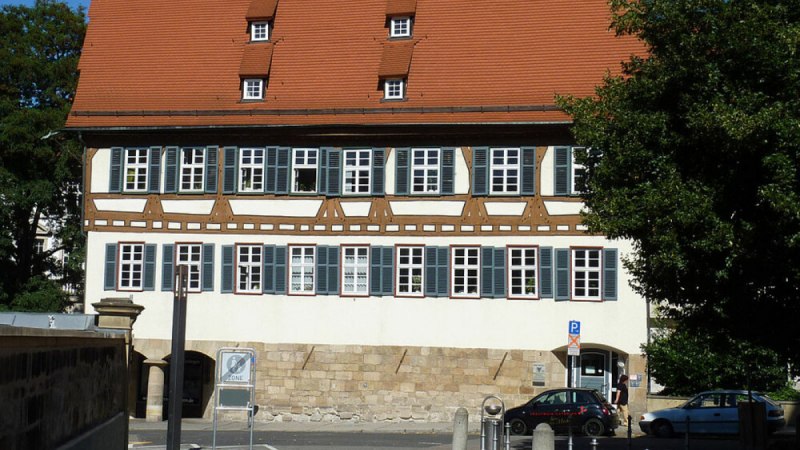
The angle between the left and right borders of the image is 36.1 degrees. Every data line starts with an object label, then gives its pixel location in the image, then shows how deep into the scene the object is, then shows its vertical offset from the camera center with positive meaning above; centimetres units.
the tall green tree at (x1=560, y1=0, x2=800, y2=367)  1814 +287
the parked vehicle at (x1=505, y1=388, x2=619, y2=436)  2966 -171
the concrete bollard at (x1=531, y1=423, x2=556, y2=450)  1717 -134
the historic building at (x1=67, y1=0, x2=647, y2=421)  3397 +358
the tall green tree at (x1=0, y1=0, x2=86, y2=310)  4344 +658
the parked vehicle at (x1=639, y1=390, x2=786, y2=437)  2919 -171
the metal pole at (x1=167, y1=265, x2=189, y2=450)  1536 -39
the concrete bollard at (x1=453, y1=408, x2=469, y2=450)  2016 -147
